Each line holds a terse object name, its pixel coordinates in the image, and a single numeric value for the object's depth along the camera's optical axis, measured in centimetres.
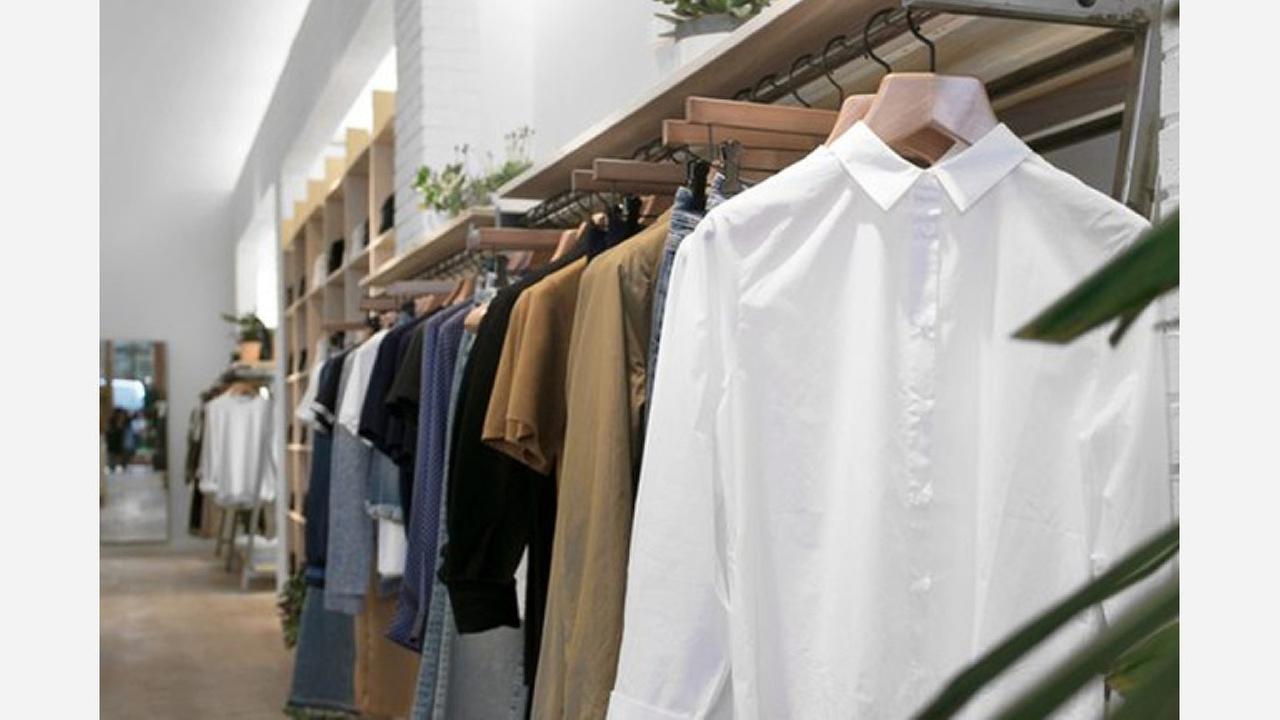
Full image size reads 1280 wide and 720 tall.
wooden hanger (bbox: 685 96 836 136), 211
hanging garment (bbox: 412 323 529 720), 311
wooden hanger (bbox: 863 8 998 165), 184
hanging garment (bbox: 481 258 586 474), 240
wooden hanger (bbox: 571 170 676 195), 263
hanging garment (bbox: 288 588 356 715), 532
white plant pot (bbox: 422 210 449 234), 530
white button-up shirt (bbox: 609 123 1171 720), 171
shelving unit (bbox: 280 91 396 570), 744
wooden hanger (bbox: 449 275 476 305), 397
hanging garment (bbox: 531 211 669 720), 204
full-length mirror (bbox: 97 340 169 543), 1555
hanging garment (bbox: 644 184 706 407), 205
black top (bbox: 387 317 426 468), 356
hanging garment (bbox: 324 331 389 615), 457
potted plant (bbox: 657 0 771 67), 293
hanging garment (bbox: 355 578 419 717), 508
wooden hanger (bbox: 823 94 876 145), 192
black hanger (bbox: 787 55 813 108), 224
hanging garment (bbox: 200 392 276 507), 1195
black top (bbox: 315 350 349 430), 493
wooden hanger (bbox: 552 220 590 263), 297
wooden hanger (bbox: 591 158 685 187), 253
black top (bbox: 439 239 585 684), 251
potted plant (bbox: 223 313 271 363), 1283
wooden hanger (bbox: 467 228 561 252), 321
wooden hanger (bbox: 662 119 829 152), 212
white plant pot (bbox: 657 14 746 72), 293
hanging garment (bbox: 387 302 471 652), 331
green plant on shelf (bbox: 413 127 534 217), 488
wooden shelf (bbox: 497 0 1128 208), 194
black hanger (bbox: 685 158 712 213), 212
